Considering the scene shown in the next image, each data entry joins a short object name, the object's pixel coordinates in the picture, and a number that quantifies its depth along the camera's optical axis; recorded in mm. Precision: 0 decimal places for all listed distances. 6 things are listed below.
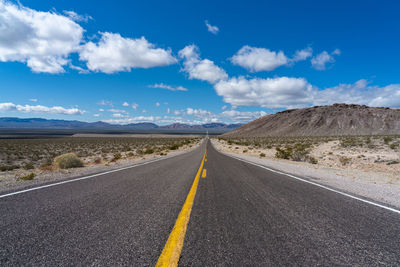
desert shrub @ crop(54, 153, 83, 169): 10062
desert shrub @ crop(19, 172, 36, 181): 6518
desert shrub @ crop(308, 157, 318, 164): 13607
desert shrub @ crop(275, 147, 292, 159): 16691
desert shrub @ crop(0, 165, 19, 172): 11086
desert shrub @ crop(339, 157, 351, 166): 13597
